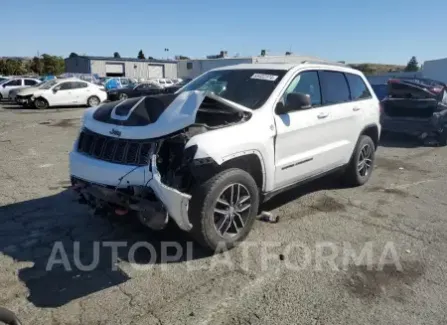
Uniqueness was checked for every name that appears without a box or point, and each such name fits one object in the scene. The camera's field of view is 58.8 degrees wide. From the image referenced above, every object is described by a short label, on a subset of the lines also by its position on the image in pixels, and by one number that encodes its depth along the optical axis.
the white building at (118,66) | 55.88
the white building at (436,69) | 34.75
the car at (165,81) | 38.01
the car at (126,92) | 24.38
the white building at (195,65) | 57.28
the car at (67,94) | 19.81
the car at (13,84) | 23.81
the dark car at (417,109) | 9.76
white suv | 3.52
